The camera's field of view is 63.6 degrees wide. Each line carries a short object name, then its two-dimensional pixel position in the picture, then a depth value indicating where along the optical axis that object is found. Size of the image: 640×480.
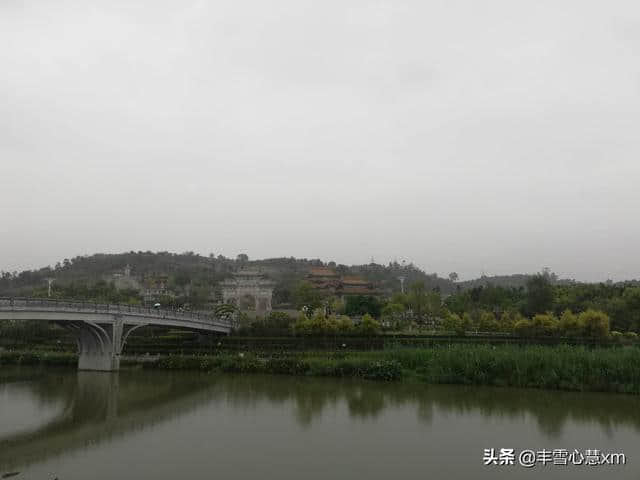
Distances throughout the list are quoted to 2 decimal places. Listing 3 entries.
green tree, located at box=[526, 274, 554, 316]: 43.25
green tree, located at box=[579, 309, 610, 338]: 32.41
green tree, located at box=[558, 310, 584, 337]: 32.98
